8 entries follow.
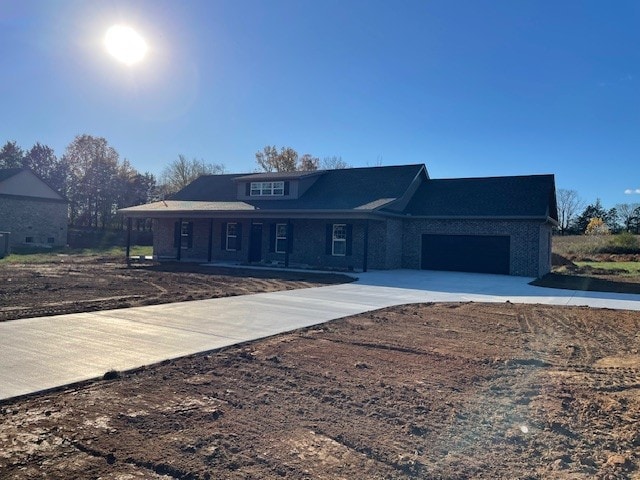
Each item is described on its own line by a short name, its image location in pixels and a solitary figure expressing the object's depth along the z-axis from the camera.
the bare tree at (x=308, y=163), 52.14
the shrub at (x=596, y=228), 47.17
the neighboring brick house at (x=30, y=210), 34.06
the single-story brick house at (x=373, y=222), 20.81
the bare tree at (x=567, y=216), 67.44
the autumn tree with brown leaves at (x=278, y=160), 51.62
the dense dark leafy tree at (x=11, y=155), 52.34
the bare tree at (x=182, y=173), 53.75
